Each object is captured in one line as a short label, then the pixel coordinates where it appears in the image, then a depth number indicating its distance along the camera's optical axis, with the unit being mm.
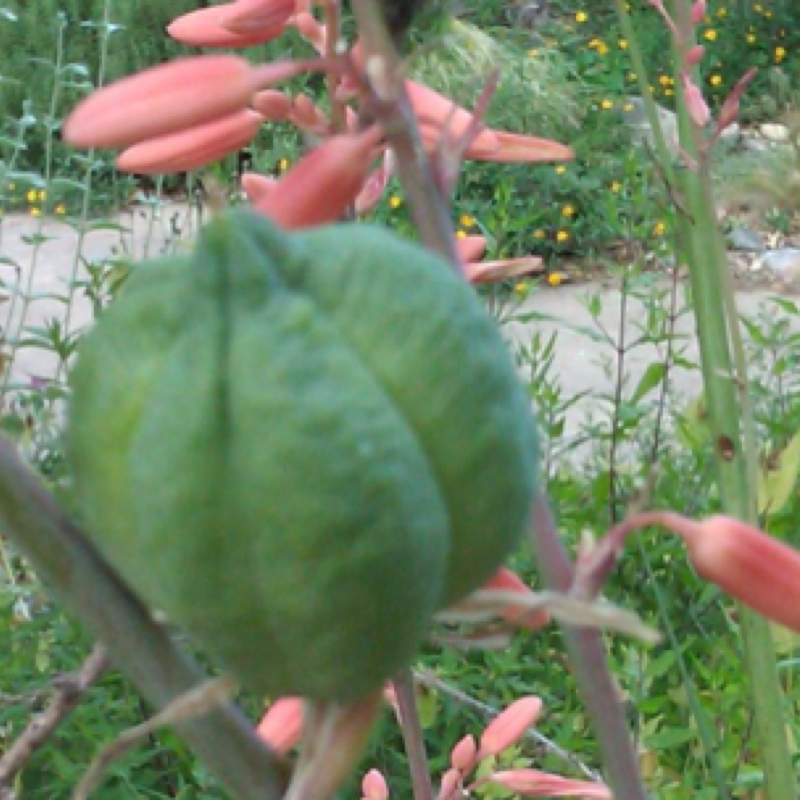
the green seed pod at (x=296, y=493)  251
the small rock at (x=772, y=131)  2440
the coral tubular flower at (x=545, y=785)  357
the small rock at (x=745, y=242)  2203
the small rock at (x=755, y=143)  2438
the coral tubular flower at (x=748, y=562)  274
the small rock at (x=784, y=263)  2081
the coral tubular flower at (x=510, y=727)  392
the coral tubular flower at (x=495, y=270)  338
